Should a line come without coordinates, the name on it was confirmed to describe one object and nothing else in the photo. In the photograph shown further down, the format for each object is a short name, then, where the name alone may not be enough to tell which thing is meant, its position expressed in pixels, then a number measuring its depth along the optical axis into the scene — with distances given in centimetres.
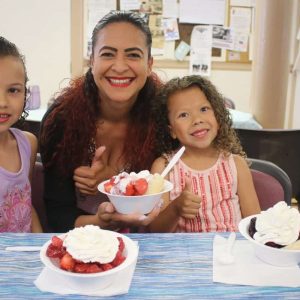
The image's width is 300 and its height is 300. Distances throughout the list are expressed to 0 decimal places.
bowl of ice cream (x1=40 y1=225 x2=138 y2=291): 77
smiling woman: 149
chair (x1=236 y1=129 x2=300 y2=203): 203
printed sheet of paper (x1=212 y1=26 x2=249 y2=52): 440
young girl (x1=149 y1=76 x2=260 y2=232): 148
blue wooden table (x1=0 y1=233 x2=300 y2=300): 79
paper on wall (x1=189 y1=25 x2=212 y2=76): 439
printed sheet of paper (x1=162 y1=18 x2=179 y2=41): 436
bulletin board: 439
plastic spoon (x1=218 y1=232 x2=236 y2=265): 90
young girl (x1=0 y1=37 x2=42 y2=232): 129
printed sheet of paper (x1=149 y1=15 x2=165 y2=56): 435
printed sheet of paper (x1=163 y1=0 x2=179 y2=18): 433
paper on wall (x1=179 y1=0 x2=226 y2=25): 434
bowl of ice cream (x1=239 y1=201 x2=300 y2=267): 87
